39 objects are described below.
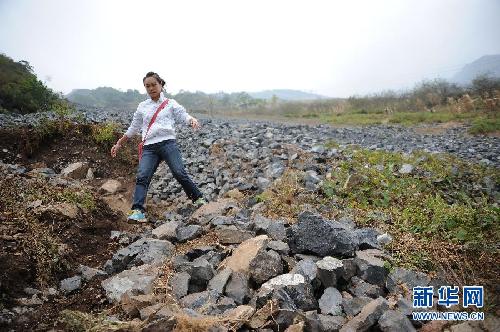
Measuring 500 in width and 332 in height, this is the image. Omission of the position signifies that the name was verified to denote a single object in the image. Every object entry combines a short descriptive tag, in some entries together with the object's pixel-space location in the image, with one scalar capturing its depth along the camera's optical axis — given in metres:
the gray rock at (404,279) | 2.59
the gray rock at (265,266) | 2.59
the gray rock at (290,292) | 2.24
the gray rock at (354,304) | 2.34
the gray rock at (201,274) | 2.61
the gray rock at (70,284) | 2.77
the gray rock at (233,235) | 3.18
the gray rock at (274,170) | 5.42
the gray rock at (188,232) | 3.40
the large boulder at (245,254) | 2.67
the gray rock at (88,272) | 2.92
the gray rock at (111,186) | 5.60
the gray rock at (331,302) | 2.34
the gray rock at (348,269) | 2.63
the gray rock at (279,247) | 2.87
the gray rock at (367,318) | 2.12
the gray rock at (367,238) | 3.04
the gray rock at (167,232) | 3.46
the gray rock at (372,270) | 2.64
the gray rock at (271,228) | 3.14
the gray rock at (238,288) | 2.40
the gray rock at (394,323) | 2.08
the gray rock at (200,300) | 2.29
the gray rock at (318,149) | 6.33
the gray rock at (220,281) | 2.49
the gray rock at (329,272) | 2.56
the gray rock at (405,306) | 2.28
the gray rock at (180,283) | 2.47
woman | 4.34
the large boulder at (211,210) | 3.82
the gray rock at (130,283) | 2.50
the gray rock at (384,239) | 3.15
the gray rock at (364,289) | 2.51
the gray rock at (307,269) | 2.54
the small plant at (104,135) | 7.18
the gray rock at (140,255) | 3.03
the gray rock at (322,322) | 2.09
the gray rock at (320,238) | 2.83
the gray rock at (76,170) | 6.09
